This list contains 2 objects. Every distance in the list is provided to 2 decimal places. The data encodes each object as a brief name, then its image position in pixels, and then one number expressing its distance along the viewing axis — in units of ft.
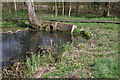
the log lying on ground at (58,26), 39.15
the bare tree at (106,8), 65.45
